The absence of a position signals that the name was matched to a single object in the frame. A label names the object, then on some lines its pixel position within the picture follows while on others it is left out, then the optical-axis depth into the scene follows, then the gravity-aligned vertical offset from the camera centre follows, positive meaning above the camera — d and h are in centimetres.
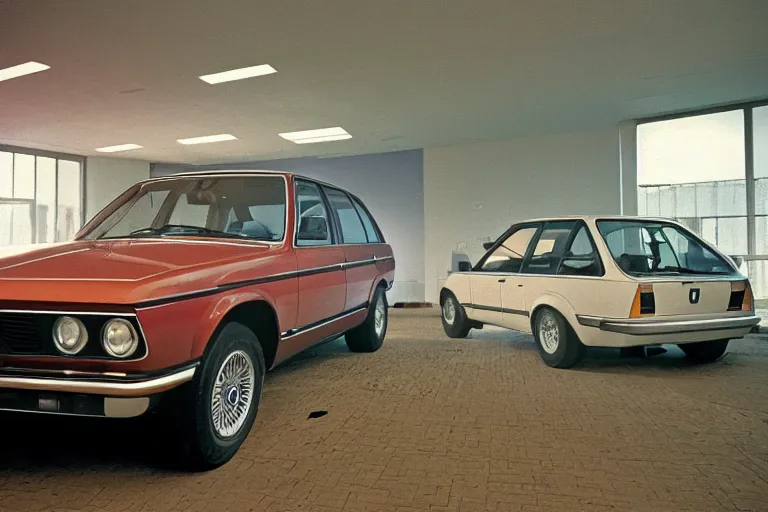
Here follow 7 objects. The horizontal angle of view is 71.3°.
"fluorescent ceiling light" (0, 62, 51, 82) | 750 +287
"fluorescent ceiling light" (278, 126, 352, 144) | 1188 +307
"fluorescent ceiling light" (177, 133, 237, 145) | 1227 +307
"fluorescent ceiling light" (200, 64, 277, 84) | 770 +290
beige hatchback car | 461 -21
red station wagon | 236 -17
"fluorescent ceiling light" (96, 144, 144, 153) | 1320 +308
